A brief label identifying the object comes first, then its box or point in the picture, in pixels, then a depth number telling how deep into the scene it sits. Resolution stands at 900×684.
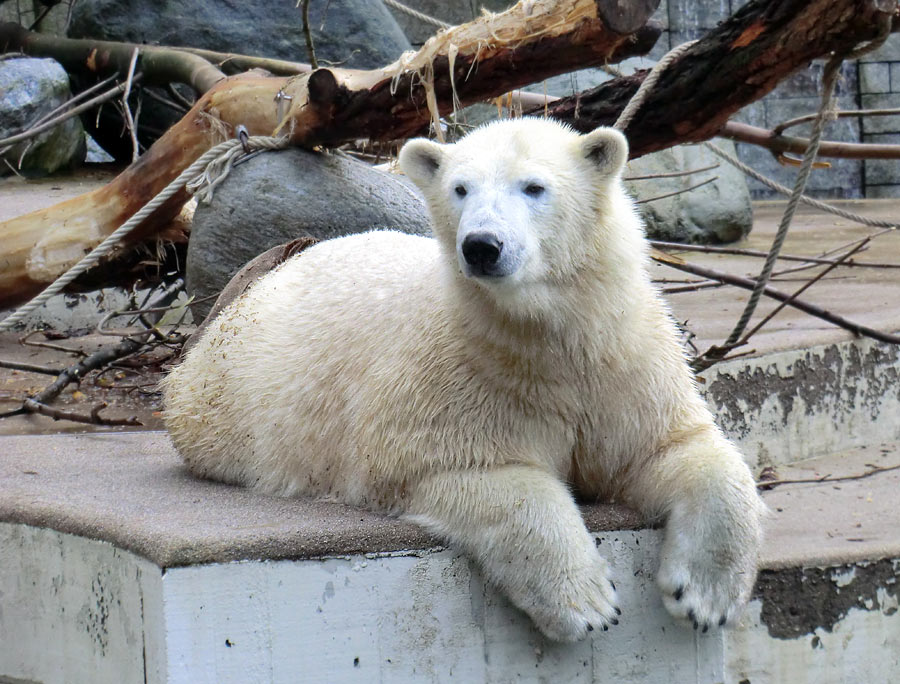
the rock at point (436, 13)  23.89
